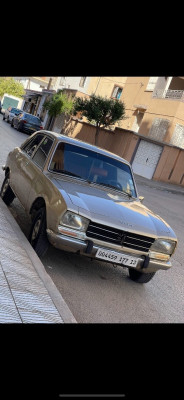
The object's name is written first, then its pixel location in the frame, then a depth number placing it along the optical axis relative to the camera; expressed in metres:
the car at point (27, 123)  29.28
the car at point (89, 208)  5.16
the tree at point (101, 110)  30.88
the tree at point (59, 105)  38.81
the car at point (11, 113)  35.53
